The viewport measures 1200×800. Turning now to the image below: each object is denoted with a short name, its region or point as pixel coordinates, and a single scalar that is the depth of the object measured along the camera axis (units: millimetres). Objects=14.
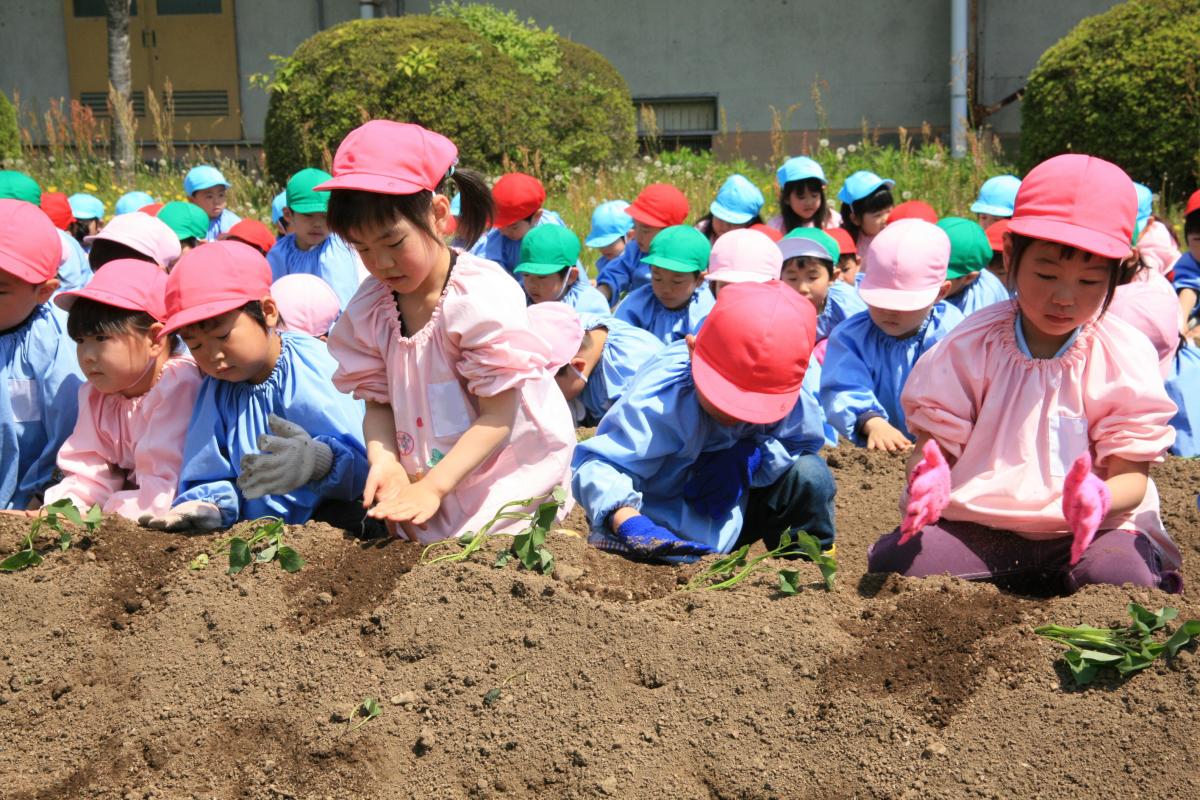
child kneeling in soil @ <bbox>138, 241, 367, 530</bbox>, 3721
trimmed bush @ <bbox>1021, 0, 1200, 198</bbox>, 10453
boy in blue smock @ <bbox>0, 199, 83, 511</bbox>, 4461
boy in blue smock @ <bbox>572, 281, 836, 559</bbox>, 3602
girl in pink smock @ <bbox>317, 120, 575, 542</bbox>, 3396
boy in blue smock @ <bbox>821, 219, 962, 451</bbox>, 5094
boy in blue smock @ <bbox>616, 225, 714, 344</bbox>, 6641
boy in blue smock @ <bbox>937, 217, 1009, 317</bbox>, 5953
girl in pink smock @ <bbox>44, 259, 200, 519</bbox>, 4039
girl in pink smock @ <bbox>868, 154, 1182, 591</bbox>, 3018
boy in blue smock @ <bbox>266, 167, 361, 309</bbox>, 7461
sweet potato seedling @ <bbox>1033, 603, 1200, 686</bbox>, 2555
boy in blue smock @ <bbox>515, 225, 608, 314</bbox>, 6719
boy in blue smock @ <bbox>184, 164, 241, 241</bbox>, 10094
